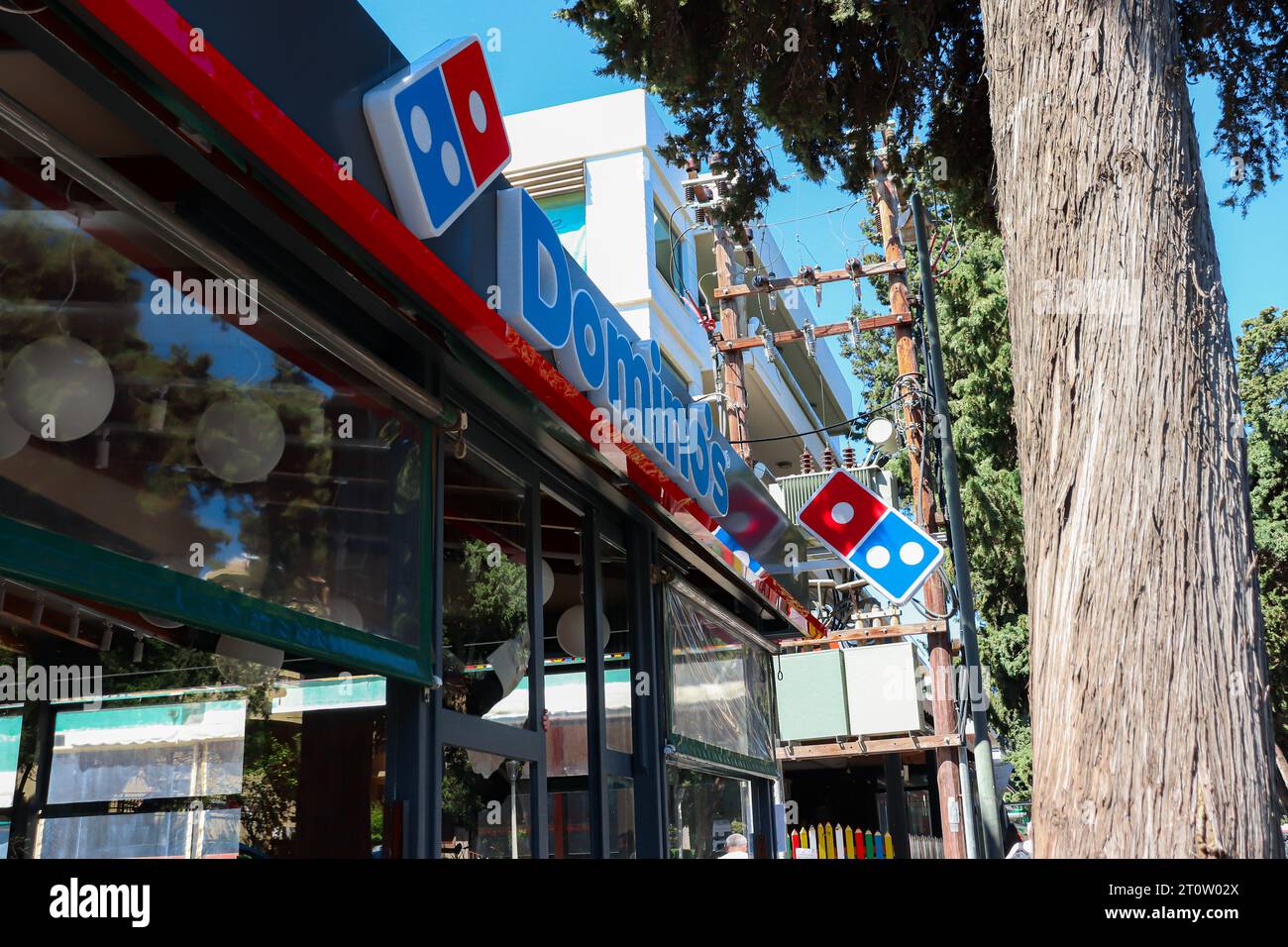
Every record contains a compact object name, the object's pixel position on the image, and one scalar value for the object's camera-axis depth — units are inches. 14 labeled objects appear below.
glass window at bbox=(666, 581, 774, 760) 348.2
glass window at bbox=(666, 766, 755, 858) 330.6
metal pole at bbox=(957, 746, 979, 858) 537.0
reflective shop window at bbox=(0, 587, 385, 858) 273.1
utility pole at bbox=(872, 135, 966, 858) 665.6
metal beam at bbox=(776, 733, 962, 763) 808.9
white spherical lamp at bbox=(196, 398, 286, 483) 161.3
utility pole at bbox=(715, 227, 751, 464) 712.4
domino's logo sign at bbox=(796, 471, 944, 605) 442.3
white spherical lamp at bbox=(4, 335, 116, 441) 136.9
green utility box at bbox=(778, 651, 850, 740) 851.4
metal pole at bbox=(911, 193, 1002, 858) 431.8
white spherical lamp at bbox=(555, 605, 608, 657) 307.1
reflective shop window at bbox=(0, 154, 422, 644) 135.1
